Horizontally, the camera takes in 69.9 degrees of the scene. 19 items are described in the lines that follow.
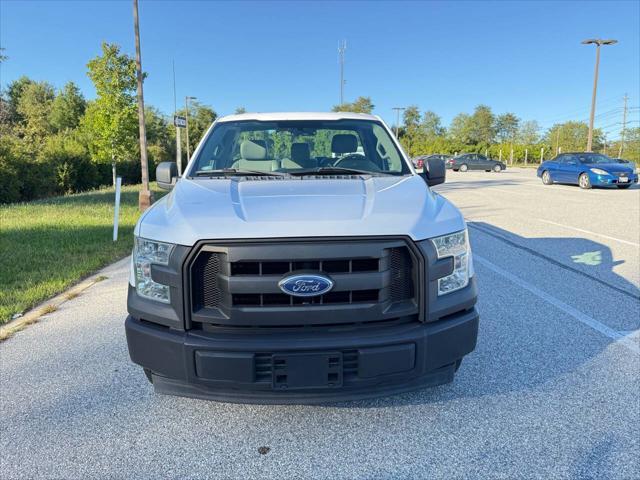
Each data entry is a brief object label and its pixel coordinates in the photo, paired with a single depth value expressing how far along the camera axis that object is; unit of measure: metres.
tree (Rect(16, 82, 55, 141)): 42.37
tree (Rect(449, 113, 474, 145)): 88.12
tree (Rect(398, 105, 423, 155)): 88.62
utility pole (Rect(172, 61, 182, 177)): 14.06
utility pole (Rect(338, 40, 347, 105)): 46.78
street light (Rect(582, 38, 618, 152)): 32.19
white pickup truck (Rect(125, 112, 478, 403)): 2.22
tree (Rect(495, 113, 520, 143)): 92.00
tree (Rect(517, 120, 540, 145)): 90.56
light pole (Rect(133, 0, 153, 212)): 11.84
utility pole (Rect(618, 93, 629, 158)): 73.11
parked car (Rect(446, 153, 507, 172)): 41.59
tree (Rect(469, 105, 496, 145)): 88.50
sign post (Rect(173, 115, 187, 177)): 13.54
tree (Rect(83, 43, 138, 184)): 25.05
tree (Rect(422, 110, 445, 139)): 92.75
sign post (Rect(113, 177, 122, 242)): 8.04
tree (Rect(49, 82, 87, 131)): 46.91
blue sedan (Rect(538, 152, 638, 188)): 17.80
